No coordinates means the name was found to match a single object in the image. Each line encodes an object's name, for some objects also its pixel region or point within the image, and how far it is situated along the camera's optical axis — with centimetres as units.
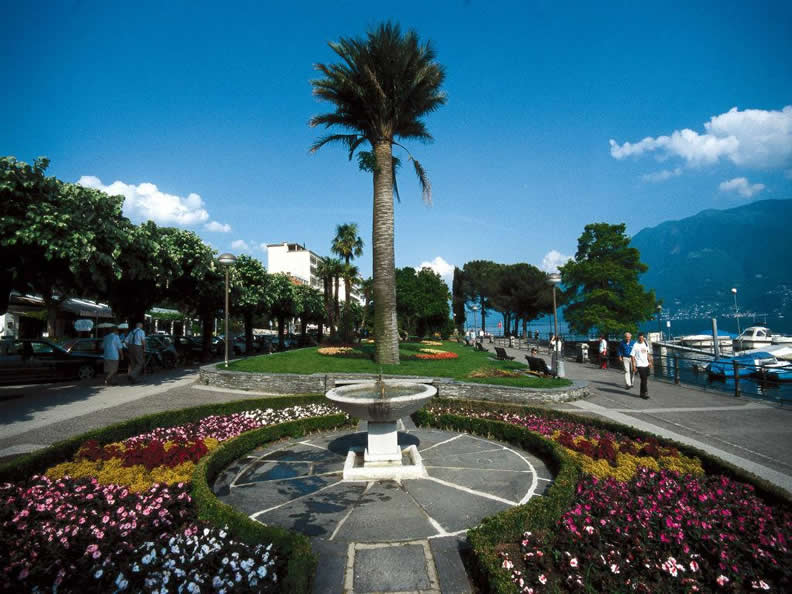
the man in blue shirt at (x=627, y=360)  1266
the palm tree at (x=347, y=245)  4088
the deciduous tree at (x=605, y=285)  3216
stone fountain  559
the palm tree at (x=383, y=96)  1410
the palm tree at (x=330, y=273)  4061
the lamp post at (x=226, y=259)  1518
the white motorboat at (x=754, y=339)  3988
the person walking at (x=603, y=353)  1925
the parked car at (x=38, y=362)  1364
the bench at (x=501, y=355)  2034
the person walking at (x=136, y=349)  1381
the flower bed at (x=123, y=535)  298
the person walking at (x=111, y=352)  1275
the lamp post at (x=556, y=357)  1360
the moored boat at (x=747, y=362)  2451
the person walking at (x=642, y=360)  1116
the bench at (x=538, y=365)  1392
